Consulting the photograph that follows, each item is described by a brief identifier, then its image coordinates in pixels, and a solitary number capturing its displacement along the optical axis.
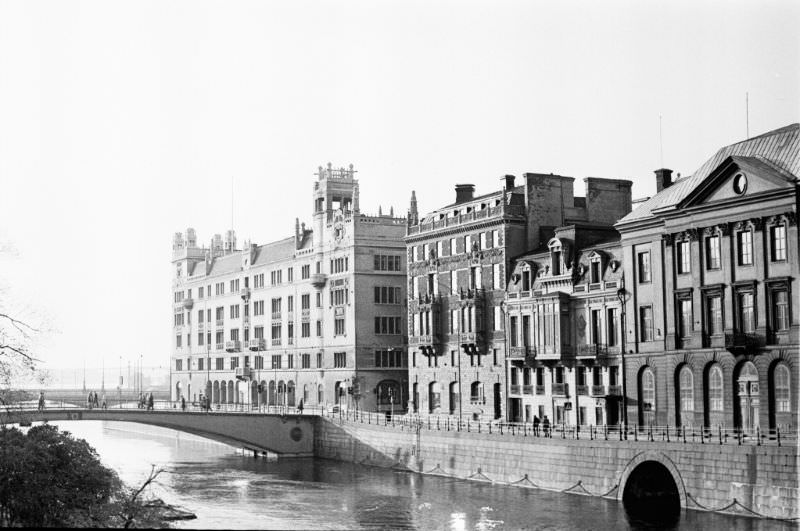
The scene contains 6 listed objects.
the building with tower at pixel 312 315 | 126.00
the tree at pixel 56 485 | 43.06
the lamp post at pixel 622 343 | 82.69
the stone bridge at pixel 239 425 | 103.38
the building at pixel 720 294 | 69.06
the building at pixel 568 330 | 85.81
